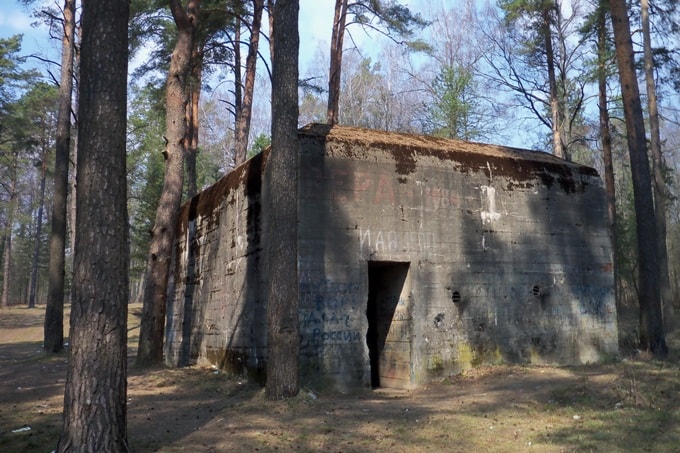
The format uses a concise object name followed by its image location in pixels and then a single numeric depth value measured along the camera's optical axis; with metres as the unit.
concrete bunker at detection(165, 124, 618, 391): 9.71
